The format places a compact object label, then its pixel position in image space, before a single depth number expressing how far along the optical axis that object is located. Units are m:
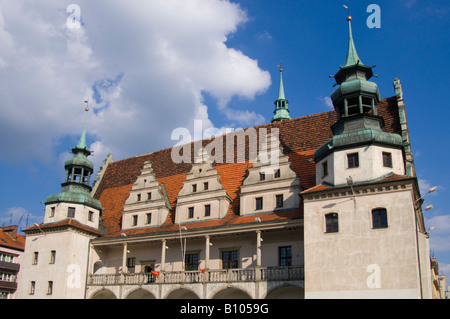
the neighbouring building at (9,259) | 35.28
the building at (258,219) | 19.67
